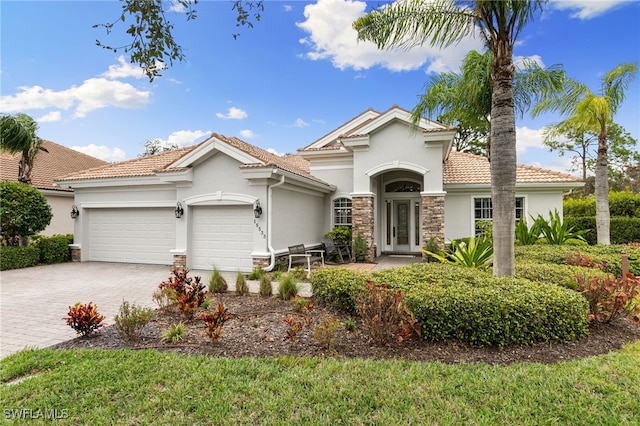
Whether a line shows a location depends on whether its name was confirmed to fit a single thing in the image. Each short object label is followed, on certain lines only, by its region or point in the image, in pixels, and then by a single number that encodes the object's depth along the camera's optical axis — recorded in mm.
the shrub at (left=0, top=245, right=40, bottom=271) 12523
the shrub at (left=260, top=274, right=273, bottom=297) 8148
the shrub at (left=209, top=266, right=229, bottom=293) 8531
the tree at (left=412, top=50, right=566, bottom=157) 9367
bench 11838
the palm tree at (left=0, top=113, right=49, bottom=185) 13797
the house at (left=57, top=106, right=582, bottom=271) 12039
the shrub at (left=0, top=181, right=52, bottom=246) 12539
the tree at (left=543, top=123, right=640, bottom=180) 29344
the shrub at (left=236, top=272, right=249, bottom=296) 8266
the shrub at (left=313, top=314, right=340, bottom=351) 4691
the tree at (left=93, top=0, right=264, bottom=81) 4133
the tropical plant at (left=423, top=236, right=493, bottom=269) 8477
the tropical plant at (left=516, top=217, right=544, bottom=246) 11477
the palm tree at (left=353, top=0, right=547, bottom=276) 6188
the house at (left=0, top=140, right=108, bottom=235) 17641
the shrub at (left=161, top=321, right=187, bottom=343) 5086
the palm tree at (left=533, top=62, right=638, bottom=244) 11875
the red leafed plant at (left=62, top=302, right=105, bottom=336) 5242
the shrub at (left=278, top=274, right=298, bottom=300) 7727
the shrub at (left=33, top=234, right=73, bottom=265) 14102
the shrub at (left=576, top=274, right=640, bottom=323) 5387
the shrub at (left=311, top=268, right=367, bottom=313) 6387
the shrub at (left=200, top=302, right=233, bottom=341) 4852
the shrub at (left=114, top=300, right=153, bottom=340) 5148
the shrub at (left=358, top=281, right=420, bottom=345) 4711
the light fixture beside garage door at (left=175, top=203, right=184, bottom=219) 12586
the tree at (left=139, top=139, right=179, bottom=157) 43375
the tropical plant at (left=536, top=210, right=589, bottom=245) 11047
